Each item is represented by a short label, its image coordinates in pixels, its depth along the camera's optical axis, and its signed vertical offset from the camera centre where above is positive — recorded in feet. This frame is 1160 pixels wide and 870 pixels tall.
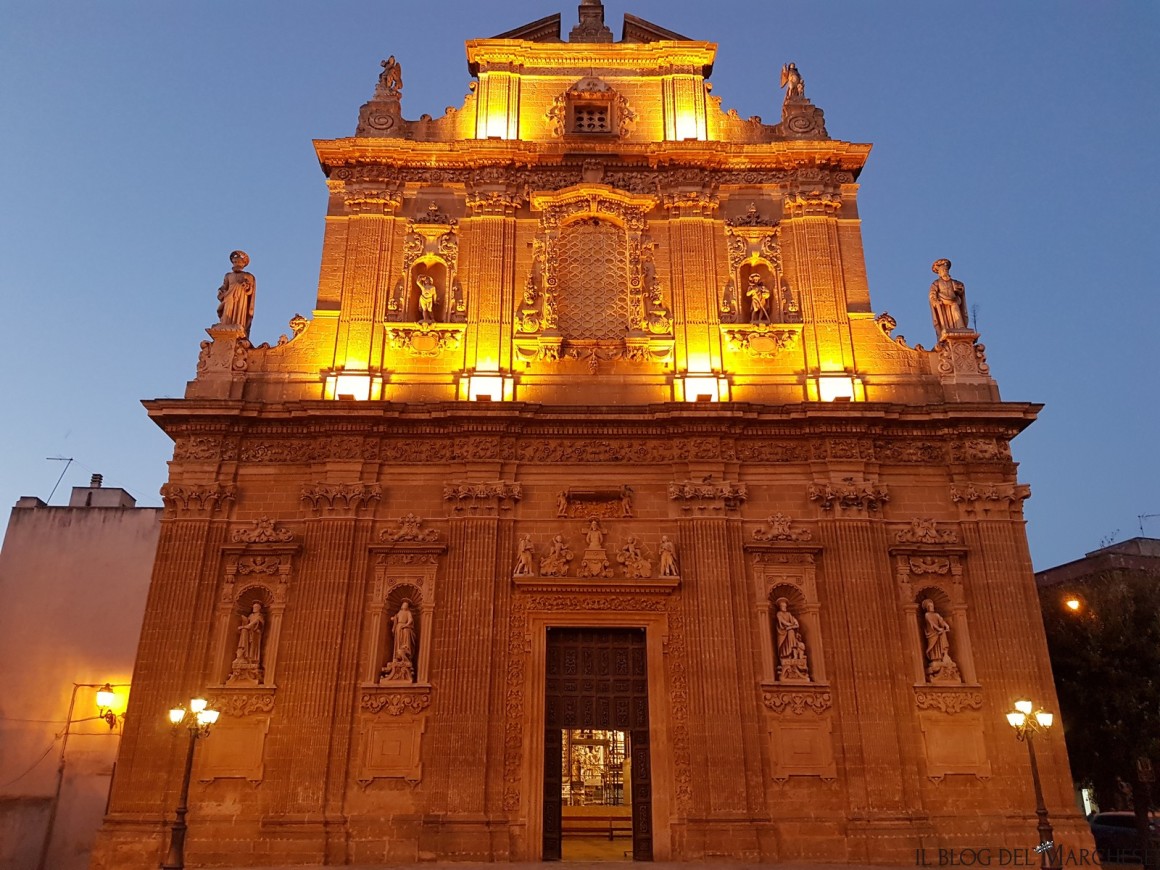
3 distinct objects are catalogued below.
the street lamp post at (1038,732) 40.45 +1.54
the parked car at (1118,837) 61.57 -4.73
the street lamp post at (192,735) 37.60 +1.58
